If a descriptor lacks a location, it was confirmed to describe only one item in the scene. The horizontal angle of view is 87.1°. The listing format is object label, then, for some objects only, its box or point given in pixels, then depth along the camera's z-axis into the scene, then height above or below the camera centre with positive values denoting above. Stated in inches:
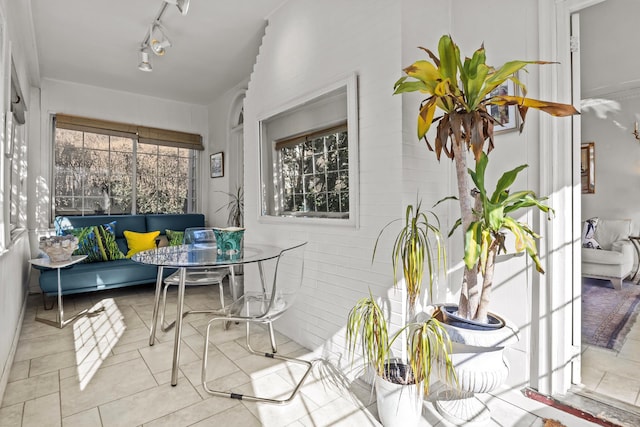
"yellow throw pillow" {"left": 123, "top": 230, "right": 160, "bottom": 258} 168.6 -16.3
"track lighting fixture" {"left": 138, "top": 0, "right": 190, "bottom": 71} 115.0 +62.0
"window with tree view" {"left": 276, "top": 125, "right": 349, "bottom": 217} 88.0 +9.4
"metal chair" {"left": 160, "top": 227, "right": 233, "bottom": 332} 104.8 -21.6
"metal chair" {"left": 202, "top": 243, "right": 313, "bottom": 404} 73.0 -23.5
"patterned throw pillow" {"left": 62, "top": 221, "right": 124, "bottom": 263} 150.5 -14.9
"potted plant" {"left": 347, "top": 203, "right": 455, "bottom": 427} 58.7 -27.4
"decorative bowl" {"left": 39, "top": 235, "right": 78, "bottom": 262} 117.4 -12.7
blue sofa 135.5 -25.0
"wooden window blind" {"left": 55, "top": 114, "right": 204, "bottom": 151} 169.6 +43.2
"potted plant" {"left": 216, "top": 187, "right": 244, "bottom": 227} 175.6 +0.2
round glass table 75.5 -12.2
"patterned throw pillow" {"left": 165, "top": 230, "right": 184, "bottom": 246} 169.5 -14.5
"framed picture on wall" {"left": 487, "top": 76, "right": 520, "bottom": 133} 73.1 +19.5
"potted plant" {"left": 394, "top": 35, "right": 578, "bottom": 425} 56.3 +2.7
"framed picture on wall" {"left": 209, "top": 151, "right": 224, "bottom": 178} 196.5 +26.0
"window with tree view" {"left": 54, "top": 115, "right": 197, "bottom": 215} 173.3 +20.9
